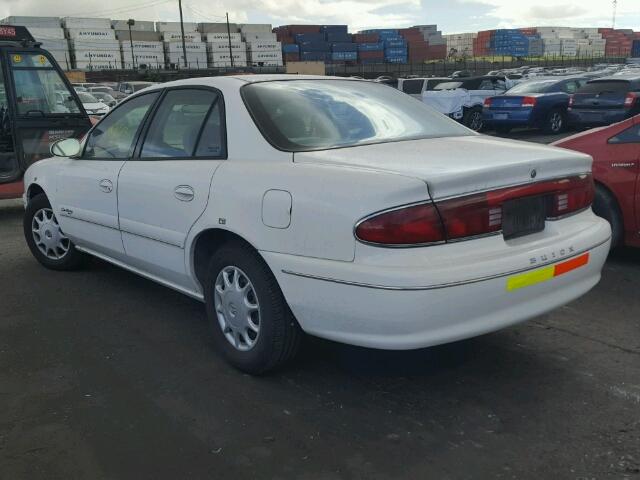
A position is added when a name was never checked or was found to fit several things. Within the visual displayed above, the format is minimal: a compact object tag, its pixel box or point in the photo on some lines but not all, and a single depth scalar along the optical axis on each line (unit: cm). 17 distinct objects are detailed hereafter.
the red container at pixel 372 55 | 9814
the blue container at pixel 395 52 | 10069
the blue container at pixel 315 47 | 9398
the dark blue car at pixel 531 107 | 1633
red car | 500
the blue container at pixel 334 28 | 9551
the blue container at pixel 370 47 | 9806
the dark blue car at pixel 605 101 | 1469
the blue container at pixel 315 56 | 9356
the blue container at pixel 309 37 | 9462
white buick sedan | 264
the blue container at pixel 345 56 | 9452
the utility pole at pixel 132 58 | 7996
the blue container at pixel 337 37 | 9481
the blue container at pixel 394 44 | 10123
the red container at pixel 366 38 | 9881
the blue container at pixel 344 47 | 9488
